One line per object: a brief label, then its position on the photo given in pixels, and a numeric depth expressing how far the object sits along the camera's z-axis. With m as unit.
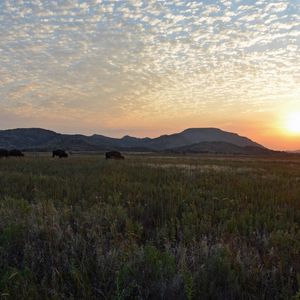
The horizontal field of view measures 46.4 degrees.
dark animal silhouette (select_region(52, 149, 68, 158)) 46.93
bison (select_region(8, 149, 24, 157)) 43.56
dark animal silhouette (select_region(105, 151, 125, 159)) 41.72
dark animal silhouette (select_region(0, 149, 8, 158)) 41.75
